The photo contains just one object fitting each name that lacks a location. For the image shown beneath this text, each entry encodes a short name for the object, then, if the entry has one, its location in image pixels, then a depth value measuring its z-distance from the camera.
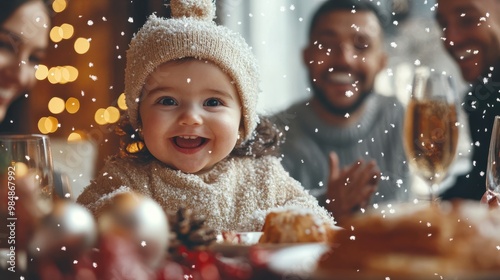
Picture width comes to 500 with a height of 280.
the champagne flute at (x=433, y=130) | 0.77
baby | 0.97
